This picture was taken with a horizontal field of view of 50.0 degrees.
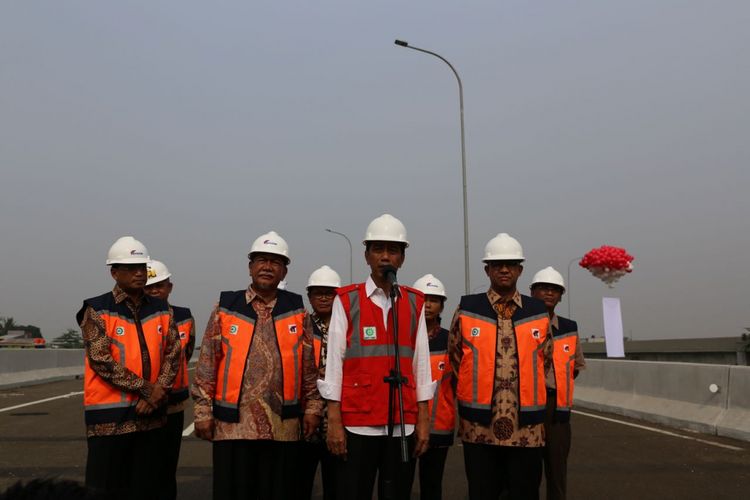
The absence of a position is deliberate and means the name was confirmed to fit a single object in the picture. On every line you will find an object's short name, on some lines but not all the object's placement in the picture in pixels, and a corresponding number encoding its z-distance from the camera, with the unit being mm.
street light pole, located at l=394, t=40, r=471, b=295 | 21861
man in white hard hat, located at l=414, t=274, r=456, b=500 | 5945
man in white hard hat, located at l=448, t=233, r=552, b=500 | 4945
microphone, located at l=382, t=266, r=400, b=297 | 4234
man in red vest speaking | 4312
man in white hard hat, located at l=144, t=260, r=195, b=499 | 5863
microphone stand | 4040
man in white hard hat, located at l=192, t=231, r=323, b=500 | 4844
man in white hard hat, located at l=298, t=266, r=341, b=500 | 5535
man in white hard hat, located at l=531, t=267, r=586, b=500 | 6066
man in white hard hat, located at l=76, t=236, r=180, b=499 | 5059
